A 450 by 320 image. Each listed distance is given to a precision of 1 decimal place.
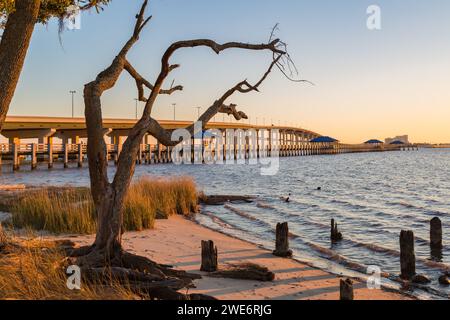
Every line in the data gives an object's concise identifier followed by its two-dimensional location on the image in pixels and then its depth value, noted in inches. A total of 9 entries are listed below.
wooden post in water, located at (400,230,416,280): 417.4
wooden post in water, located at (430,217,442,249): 556.4
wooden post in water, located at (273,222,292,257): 473.7
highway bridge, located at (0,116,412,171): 2091.4
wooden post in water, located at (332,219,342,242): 597.0
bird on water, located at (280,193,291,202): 1051.9
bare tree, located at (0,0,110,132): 292.2
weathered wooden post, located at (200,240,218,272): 355.6
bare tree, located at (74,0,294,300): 307.4
